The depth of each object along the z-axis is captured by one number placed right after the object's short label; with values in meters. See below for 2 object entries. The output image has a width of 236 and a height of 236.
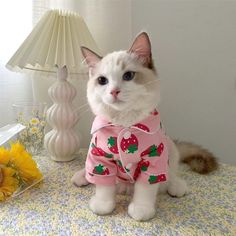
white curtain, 1.20
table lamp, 0.99
